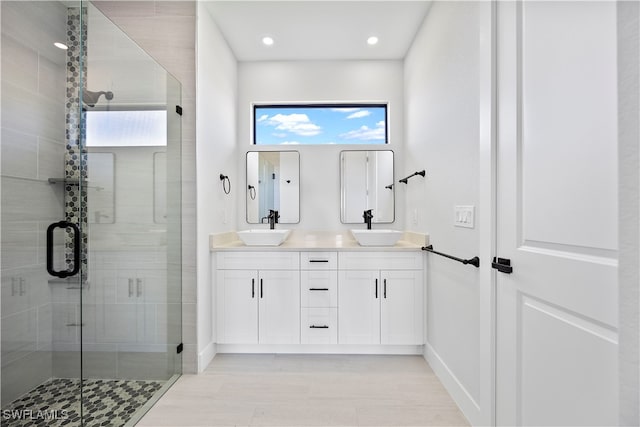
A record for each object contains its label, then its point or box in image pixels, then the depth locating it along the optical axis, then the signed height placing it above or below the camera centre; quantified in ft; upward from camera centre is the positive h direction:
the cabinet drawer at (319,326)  7.82 -3.16
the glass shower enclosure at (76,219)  5.32 -0.16
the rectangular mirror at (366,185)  9.78 +0.87
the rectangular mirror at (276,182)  9.84 +0.98
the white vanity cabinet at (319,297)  7.79 -2.37
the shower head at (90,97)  5.29 +2.13
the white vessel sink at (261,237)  7.97 -0.74
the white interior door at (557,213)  2.65 -0.03
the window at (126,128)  5.49 +1.72
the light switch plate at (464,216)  5.09 -0.11
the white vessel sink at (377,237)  7.84 -0.74
